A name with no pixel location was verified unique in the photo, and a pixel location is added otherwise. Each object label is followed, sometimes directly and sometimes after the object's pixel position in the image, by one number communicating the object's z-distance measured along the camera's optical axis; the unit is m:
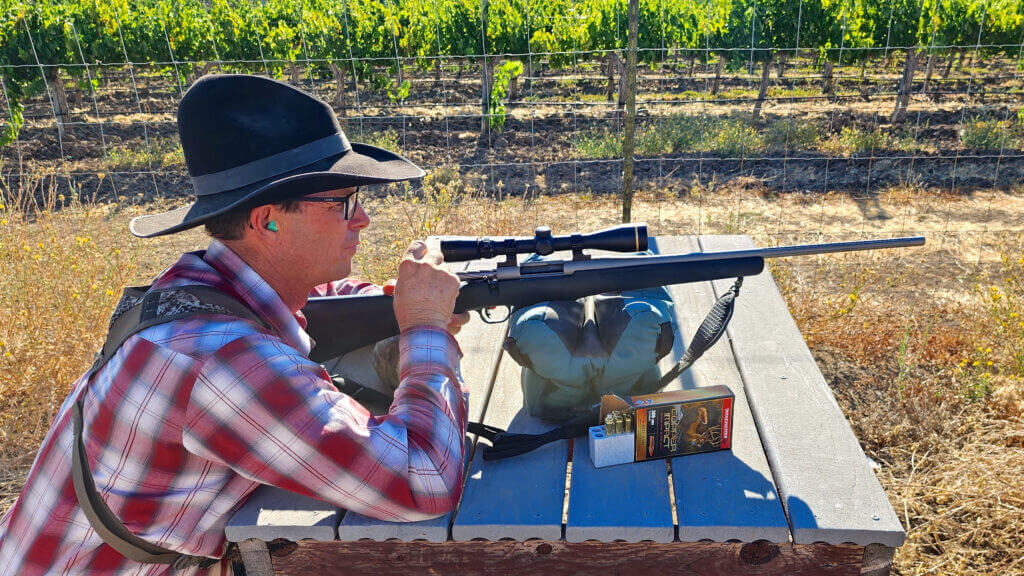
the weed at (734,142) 10.55
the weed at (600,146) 10.29
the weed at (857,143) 10.27
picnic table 1.70
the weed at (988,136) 10.39
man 1.46
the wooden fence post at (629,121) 4.90
